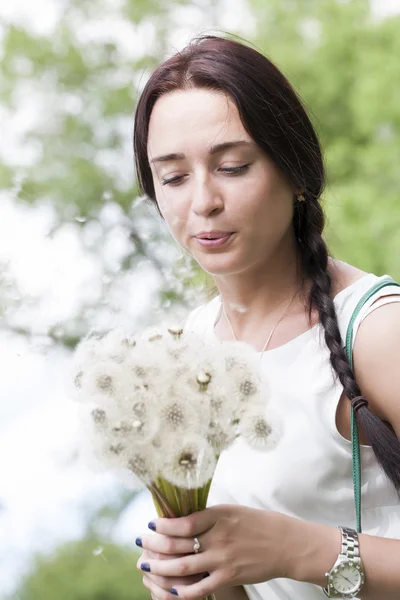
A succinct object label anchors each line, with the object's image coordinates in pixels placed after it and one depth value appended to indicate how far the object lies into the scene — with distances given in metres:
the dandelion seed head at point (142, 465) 1.91
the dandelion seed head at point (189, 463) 1.90
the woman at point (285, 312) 2.07
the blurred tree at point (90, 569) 6.49
